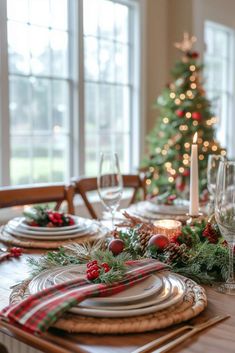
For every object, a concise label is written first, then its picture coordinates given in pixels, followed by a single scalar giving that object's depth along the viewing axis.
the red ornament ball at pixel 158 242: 1.19
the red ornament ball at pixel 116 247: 1.19
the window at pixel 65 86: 3.61
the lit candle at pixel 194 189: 1.37
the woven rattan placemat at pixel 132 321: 0.82
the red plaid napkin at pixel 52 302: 0.80
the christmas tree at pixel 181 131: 4.25
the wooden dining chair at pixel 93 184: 2.30
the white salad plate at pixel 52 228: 1.56
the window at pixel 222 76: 5.66
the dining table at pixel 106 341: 0.78
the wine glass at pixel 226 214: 1.05
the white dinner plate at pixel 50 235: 1.52
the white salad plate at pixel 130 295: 0.86
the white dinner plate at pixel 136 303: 0.88
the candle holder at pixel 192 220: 1.38
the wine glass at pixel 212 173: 1.86
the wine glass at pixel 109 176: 1.73
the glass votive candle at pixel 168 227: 1.38
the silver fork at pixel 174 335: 0.77
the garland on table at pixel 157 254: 1.09
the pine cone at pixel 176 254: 1.16
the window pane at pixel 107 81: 4.18
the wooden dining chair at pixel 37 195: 1.95
